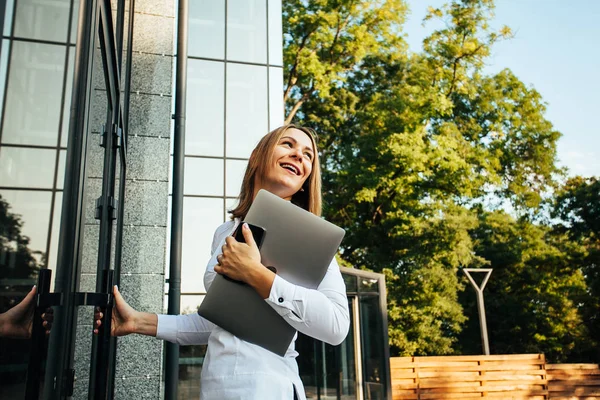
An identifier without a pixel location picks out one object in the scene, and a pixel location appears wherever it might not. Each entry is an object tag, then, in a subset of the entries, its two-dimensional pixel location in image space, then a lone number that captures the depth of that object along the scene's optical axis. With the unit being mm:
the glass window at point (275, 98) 6393
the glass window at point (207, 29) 6398
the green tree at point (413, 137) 14148
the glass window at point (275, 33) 6629
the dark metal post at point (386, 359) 8703
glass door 935
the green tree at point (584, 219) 17719
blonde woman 1309
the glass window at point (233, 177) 6125
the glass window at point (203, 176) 6031
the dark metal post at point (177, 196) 4488
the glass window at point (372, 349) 8781
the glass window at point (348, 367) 8883
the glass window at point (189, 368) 5742
